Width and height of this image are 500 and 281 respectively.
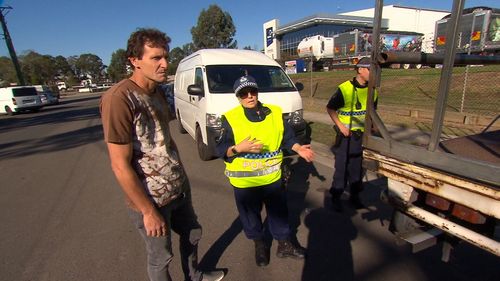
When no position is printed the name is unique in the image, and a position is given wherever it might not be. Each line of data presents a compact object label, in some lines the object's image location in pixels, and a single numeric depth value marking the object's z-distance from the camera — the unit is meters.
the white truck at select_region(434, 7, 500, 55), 18.31
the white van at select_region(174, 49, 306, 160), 5.16
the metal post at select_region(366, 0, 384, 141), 1.84
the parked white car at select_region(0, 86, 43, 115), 20.72
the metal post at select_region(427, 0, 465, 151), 1.46
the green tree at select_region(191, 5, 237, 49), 52.25
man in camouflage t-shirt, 1.58
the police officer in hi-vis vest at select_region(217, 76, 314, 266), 2.40
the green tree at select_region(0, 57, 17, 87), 64.12
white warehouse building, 51.62
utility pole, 30.28
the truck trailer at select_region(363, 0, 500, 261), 1.49
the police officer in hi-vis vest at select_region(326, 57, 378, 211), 3.33
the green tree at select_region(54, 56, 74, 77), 98.00
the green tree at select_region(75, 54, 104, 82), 112.44
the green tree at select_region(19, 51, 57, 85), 70.38
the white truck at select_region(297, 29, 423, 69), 29.95
